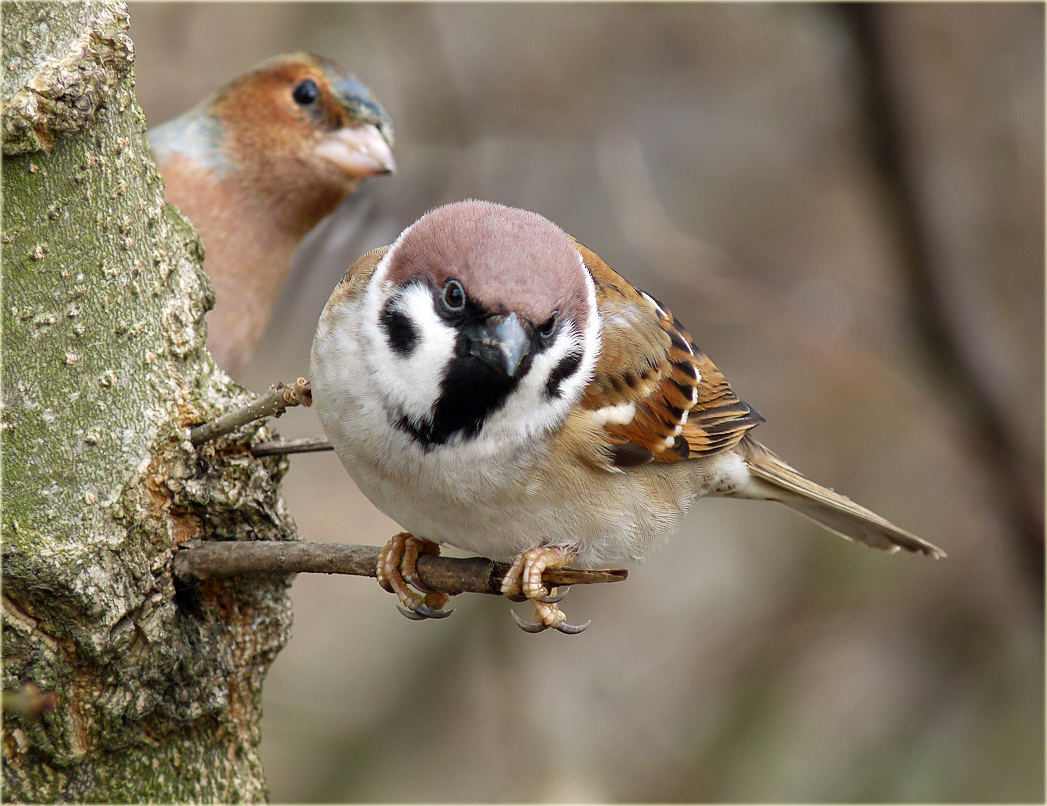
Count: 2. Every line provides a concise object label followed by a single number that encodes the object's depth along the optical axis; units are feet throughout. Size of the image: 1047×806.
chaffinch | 20.93
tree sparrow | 13.98
